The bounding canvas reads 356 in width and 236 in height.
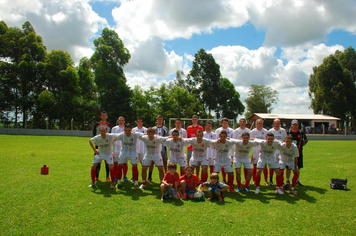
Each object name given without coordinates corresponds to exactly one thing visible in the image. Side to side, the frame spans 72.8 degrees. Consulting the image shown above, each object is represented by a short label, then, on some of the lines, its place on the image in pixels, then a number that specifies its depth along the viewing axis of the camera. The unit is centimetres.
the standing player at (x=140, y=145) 810
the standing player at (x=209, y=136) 785
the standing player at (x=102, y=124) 794
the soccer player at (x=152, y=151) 697
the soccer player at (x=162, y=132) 787
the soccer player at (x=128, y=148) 707
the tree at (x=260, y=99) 6338
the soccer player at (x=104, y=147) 699
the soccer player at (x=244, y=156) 667
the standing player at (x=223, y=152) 668
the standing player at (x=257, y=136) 760
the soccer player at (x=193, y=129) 801
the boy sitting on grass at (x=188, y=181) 602
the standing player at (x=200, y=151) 677
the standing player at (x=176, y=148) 686
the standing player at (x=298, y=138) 761
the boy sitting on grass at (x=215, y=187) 580
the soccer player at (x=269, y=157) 659
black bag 673
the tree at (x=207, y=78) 4470
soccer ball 575
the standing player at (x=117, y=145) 737
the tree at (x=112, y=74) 3381
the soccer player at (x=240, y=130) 775
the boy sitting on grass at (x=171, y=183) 583
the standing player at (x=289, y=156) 677
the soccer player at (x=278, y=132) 764
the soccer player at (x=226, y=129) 805
